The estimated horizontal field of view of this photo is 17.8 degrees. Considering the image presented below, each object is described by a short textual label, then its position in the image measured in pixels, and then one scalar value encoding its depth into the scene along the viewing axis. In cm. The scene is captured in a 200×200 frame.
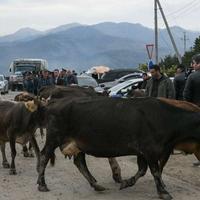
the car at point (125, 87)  2234
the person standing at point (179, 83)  1545
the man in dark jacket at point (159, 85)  1308
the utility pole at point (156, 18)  3815
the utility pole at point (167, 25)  3819
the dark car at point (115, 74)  3991
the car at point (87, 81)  3101
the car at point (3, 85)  4444
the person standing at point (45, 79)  3055
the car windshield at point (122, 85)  2344
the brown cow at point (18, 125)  1159
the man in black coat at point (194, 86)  1125
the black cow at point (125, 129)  884
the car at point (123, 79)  3281
